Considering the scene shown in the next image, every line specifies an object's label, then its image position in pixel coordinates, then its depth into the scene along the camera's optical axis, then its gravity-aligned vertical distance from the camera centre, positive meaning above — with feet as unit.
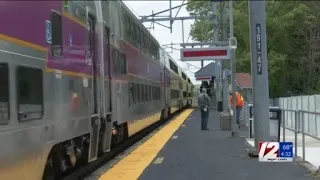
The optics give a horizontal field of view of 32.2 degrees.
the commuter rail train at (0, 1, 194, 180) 19.76 +0.03
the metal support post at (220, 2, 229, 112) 74.30 +1.54
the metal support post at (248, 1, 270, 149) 37.27 +0.96
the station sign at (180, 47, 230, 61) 59.00 +3.24
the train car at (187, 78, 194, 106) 185.26 -5.67
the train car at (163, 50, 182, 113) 100.22 -0.44
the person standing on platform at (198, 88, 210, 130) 68.13 -2.94
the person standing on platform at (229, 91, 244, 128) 69.57 -2.73
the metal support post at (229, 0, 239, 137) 55.01 -0.88
